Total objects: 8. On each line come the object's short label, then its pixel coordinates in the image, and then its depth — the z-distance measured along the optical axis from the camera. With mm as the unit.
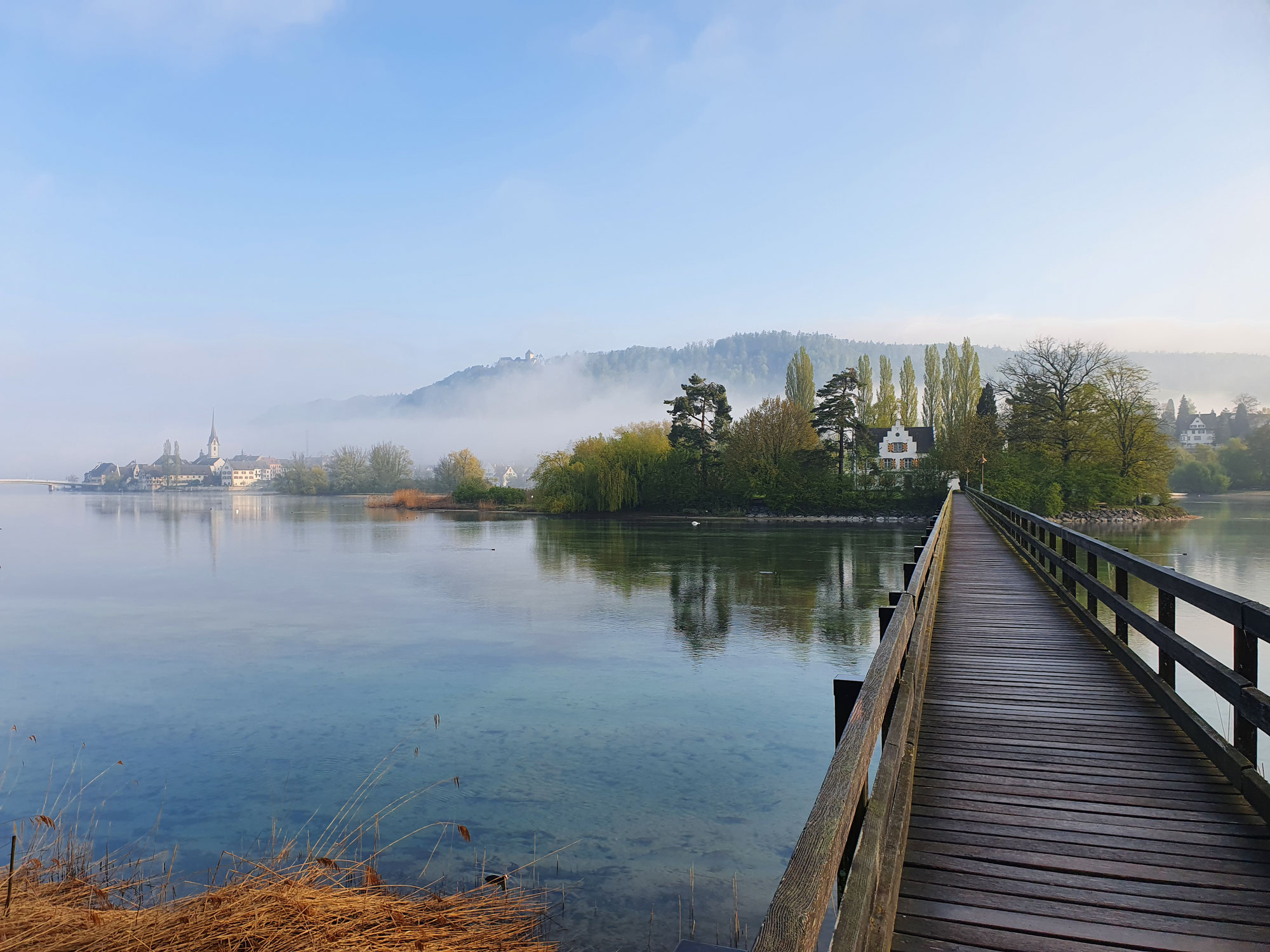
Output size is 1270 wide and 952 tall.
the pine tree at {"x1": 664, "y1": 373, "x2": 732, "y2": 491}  59188
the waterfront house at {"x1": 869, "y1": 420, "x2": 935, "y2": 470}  73125
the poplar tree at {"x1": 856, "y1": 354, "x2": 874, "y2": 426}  64312
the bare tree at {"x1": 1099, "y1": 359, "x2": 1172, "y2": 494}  51688
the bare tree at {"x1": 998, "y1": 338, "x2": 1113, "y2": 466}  52188
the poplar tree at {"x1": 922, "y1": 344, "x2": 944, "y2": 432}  79875
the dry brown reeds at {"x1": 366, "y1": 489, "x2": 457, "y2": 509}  73500
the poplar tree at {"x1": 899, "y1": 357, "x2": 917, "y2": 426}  80750
